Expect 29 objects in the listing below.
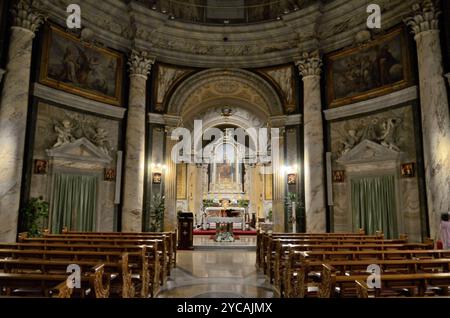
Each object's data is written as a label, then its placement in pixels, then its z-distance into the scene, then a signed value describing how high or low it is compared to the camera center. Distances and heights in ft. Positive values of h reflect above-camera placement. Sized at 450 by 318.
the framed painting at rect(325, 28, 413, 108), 33.50 +15.61
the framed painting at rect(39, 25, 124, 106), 33.30 +15.63
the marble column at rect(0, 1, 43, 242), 27.12 +7.96
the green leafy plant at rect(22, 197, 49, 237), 28.60 -0.91
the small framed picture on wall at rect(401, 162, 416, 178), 31.27 +3.60
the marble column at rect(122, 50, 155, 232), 37.70 +7.29
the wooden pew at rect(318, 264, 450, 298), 10.15 -2.62
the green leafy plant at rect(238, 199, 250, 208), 65.51 +0.46
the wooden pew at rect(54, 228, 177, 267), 24.22 -2.40
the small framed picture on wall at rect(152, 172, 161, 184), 40.37 +3.40
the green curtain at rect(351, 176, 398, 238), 33.10 +0.11
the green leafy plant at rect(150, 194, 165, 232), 39.40 -1.28
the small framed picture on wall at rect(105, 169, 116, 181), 37.47 +3.53
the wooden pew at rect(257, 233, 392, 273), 23.43 -2.45
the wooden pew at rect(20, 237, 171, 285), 19.60 -2.42
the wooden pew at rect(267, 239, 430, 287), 18.54 -2.49
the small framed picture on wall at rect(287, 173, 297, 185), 40.47 +3.50
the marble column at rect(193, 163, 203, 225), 65.50 +2.31
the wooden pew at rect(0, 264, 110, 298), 9.77 -2.41
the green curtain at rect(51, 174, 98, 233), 32.91 +0.23
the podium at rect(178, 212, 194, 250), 38.65 -3.08
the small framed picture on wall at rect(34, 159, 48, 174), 30.93 +3.70
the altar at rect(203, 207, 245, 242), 43.09 -3.14
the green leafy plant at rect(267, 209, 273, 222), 61.02 -2.05
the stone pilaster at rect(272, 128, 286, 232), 41.06 +2.03
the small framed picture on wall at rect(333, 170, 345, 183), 37.58 +3.54
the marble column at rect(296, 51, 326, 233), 37.70 +7.44
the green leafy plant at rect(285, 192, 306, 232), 39.27 -0.55
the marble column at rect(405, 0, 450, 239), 27.84 +8.68
